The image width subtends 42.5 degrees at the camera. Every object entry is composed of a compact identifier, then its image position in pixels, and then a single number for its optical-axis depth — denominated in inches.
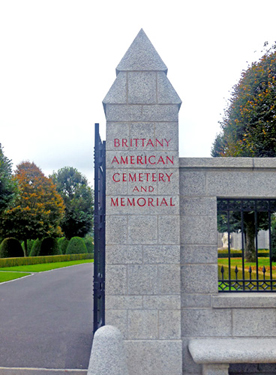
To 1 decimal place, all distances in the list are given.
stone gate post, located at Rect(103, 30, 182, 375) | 204.5
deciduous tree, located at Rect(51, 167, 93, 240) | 1841.8
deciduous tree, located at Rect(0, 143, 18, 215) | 783.4
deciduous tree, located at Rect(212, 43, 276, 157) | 560.4
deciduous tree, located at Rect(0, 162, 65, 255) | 1336.1
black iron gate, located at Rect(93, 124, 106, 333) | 212.8
